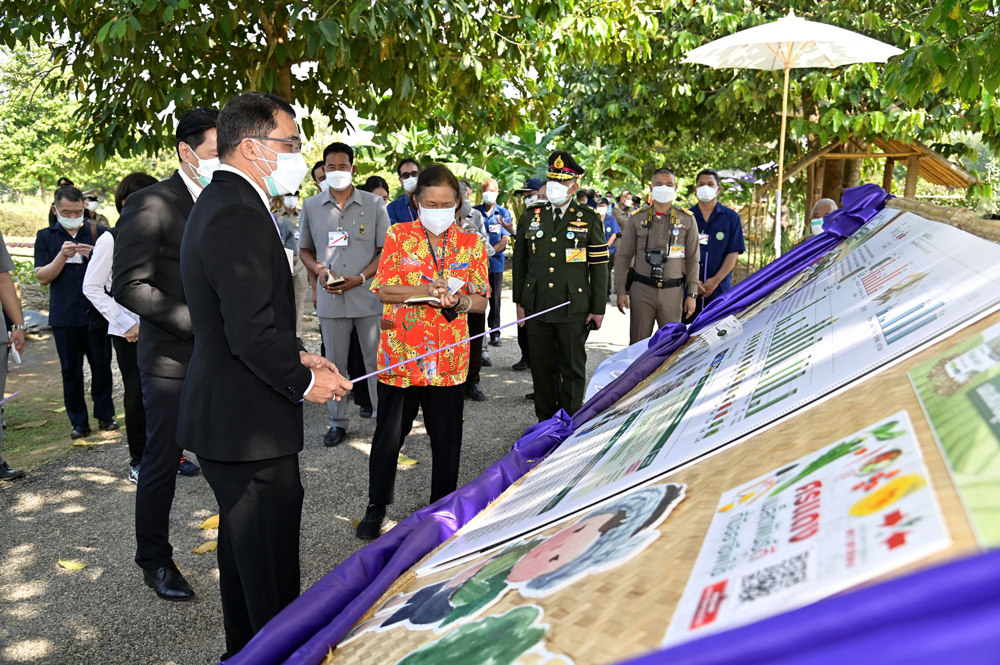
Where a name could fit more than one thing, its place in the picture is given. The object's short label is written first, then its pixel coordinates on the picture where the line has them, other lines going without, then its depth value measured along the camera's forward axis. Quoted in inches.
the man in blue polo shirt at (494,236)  367.9
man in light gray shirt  225.0
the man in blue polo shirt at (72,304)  238.5
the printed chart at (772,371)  60.7
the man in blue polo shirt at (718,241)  273.9
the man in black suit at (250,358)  89.4
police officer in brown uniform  249.1
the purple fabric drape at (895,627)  25.1
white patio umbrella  259.3
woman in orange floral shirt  156.5
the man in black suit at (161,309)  132.3
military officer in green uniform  213.8
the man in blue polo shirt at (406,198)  272.3
